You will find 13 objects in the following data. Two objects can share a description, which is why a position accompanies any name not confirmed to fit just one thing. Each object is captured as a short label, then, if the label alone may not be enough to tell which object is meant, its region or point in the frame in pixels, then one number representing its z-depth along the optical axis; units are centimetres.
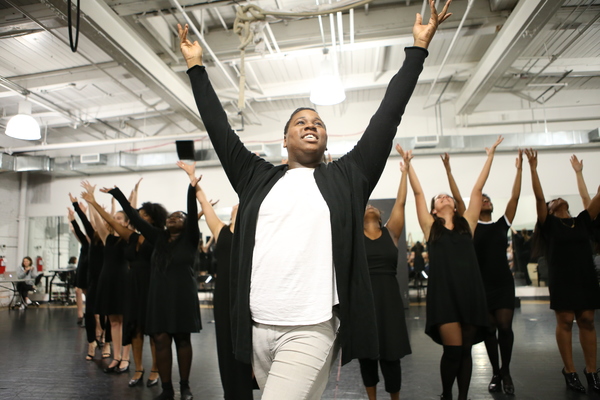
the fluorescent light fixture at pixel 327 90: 457
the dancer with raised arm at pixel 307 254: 110
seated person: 917
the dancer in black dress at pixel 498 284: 294
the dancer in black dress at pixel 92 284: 407
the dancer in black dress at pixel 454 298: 251
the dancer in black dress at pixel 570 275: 296
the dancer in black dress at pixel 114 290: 372
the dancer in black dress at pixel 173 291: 284
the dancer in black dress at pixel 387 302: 244
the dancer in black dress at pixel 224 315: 221
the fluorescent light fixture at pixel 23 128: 513
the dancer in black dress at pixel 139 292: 336
